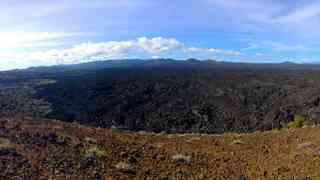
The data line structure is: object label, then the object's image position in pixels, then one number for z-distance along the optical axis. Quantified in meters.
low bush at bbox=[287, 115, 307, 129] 14.33
